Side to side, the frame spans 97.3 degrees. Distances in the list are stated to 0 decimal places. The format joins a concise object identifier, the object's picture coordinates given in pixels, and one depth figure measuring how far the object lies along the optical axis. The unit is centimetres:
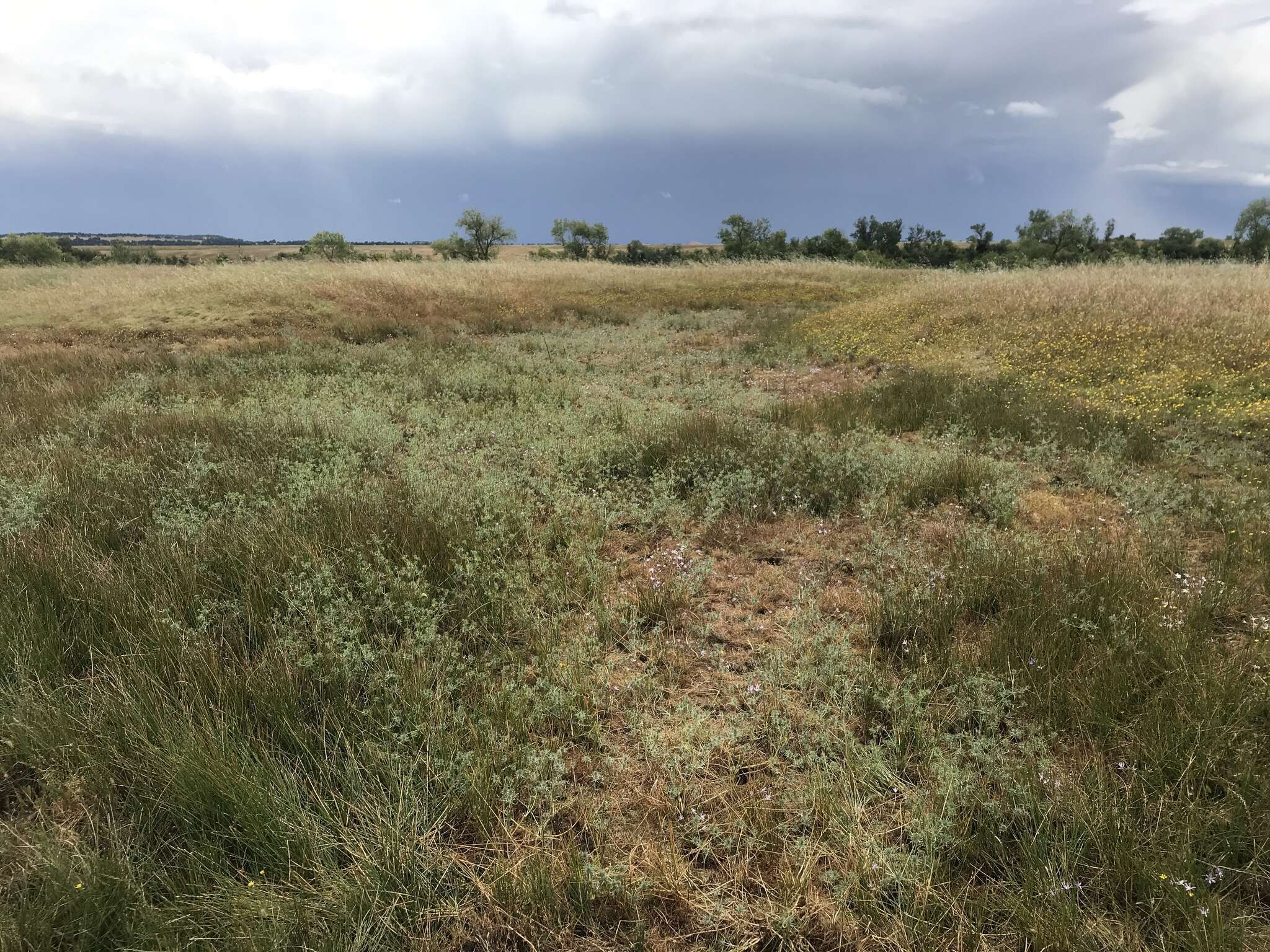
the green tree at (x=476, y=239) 6550
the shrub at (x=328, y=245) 5547
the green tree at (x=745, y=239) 7662
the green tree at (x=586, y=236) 8194
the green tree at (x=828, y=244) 7731
